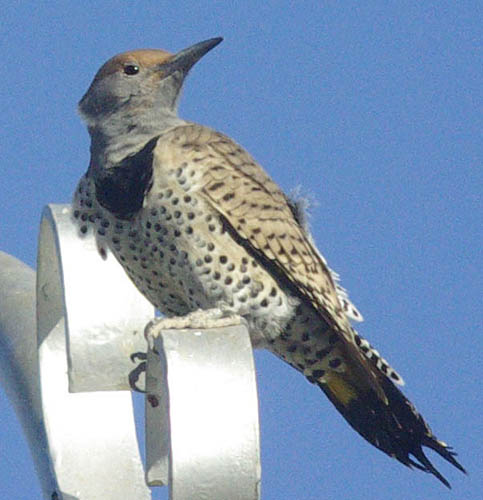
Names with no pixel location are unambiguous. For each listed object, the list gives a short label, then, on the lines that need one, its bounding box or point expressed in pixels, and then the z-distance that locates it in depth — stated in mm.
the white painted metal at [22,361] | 6648
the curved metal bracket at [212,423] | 4539
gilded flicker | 7691
